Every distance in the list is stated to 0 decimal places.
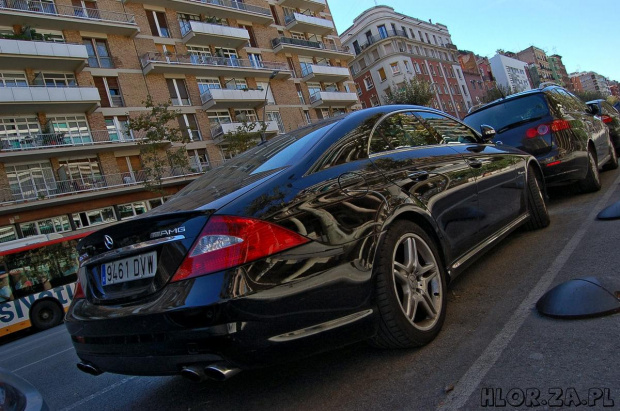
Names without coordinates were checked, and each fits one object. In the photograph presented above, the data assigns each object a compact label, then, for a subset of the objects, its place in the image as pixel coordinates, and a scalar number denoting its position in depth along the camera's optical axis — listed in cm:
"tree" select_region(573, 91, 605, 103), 9516
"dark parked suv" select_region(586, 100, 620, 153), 956
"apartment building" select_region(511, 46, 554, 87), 12125
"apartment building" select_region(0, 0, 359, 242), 2498
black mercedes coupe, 197
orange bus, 1315
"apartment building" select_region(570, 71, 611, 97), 17091
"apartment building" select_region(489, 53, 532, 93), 9412
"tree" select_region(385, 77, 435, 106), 4766
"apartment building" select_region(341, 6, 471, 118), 6134
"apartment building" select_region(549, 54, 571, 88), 13100
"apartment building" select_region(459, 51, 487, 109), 7794
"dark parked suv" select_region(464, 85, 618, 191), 607
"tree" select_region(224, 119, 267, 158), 3084
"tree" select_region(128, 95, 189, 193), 2598
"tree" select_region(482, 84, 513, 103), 5892
